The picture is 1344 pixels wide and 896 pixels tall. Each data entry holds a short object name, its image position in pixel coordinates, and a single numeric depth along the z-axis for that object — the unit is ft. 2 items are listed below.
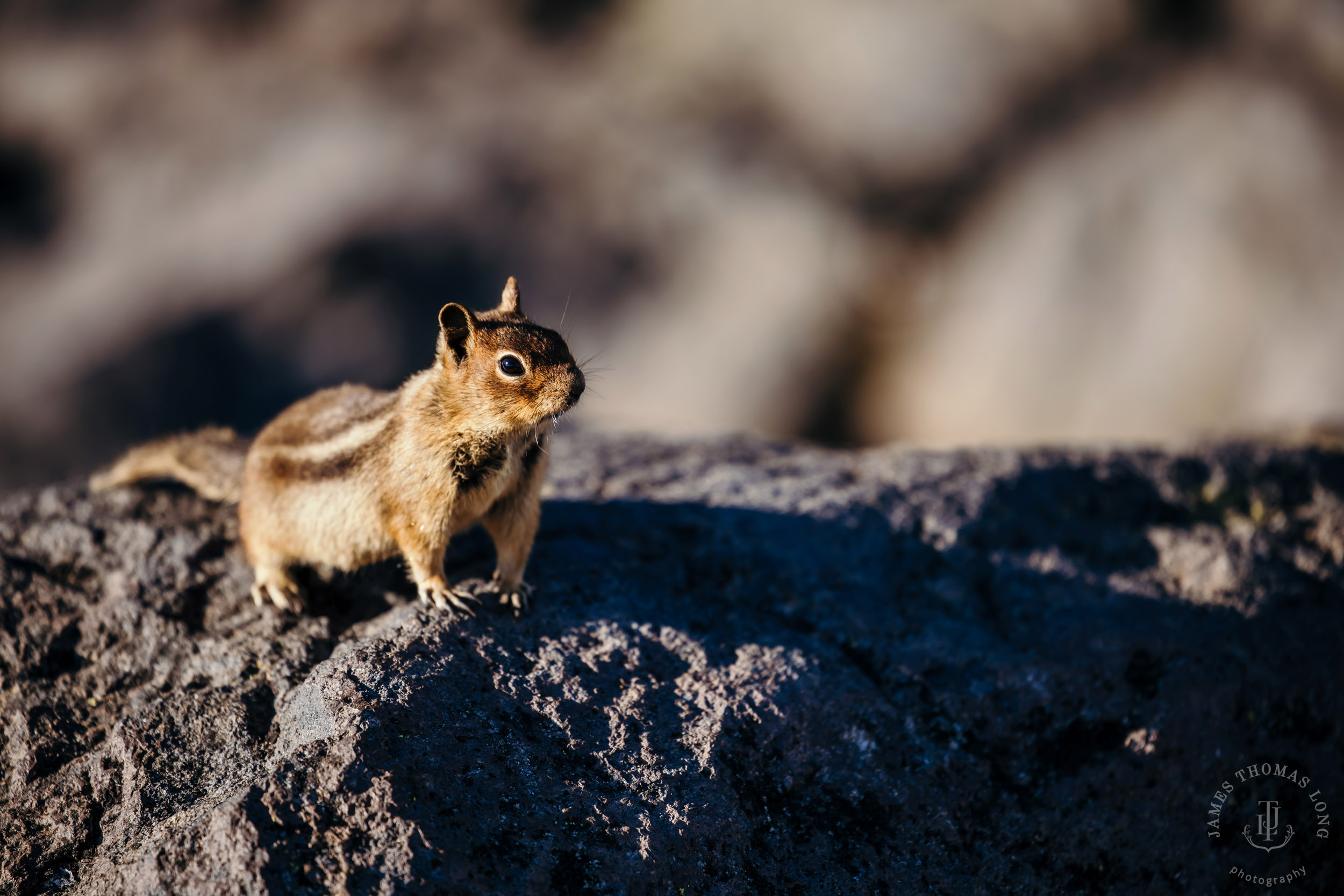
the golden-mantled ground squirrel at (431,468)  24.14
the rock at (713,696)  19.03
